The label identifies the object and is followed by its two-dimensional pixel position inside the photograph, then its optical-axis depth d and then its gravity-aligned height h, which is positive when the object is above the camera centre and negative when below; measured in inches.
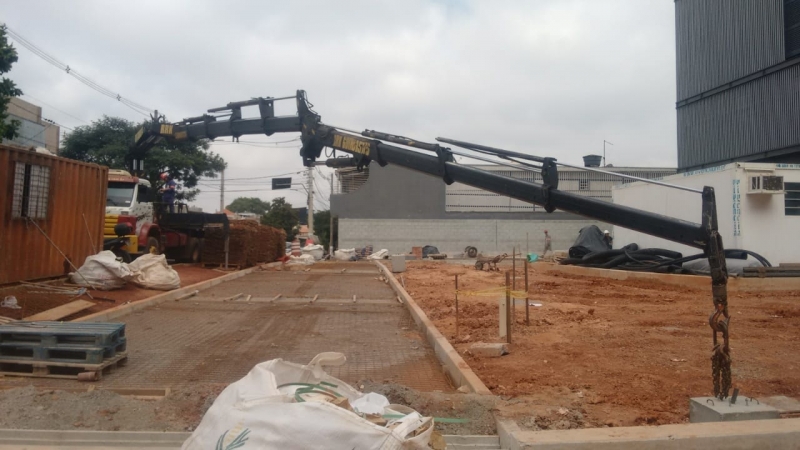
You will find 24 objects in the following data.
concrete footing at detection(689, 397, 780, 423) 172.2 -42.8
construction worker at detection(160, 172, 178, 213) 872.3 +88.7
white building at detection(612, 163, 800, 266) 678.5 +69.0
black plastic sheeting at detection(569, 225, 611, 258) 888.3 +30.1
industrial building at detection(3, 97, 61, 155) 1292.6 +291.6
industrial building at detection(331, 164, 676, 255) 1700.3 +123.1
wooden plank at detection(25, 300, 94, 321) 359.9 -36.4
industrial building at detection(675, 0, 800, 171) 813.9 +277.4
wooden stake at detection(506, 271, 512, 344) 312.7 -27.9
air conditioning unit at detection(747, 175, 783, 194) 667.4 +91.8
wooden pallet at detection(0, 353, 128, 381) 247.3 -49.0
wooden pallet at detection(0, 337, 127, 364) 248.8 -42.2
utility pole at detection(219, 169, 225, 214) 1982.8 +209.0
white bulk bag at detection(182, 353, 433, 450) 126.0 -37.1
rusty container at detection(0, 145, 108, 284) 450.3 +34.3
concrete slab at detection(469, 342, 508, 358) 292.4 -44.2
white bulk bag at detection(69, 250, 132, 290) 485.1 -15.5
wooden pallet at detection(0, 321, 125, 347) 250.1 -34.3
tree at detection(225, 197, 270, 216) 4185.5 +361.3
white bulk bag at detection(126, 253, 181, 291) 522.9 -16.9
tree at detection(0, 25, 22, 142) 526.6 +152.3
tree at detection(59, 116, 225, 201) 1203.2 +219.6
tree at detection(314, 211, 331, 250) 2274.9 +128.4
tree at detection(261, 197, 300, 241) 2309.3 +157.7
